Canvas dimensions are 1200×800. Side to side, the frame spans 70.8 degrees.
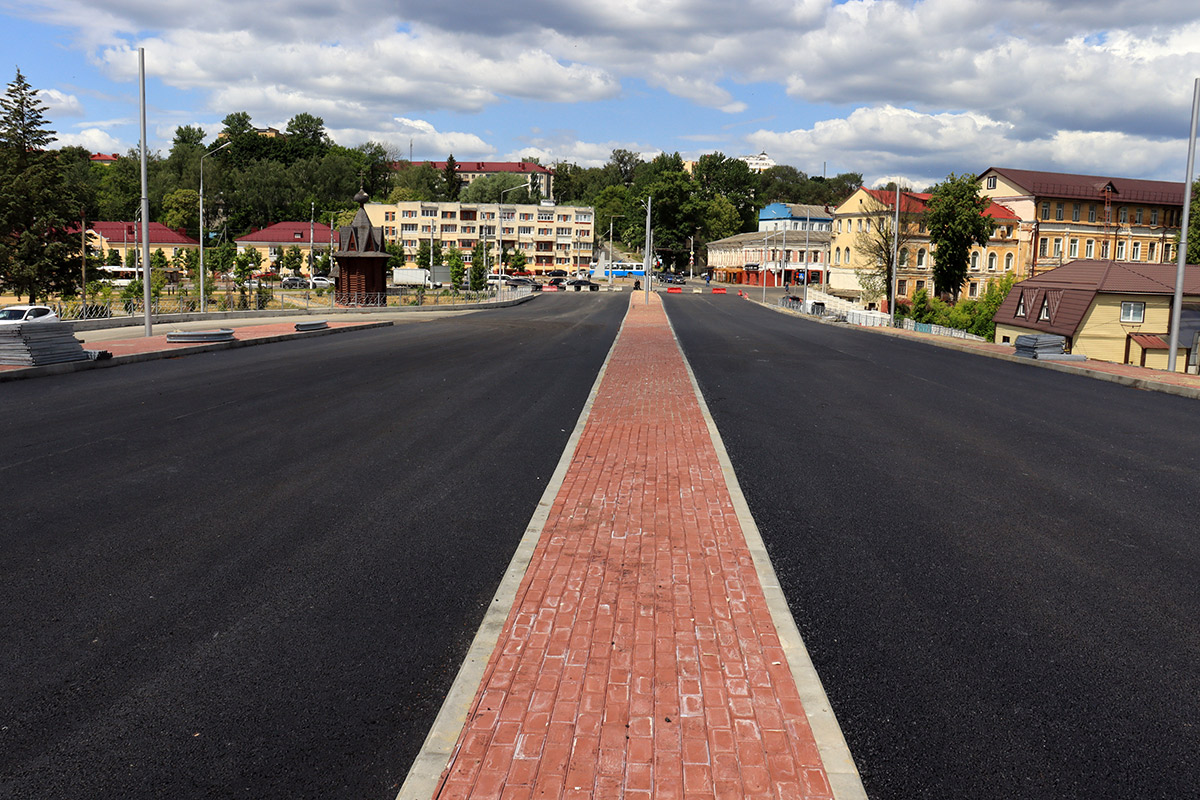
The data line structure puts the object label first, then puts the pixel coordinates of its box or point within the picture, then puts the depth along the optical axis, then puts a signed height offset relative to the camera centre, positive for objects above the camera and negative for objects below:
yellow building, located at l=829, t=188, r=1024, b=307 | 81.19 +5.81
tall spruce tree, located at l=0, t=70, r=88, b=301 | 50.75 +3.81
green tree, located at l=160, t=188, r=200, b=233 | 115.94 +9.49
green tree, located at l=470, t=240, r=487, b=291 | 71.60 +1.05
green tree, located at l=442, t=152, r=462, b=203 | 145.75 +18.45
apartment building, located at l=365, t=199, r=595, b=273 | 127.56 +9.38
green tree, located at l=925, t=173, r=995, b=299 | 69.94 +6.83
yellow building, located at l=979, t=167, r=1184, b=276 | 86.06 +10.00
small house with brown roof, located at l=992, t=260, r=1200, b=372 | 44.22 -0.15
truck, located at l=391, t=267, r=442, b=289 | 95.94 +1.07
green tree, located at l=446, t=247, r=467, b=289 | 66.88 +1.39
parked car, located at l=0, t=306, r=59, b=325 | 28.09 -1.41
